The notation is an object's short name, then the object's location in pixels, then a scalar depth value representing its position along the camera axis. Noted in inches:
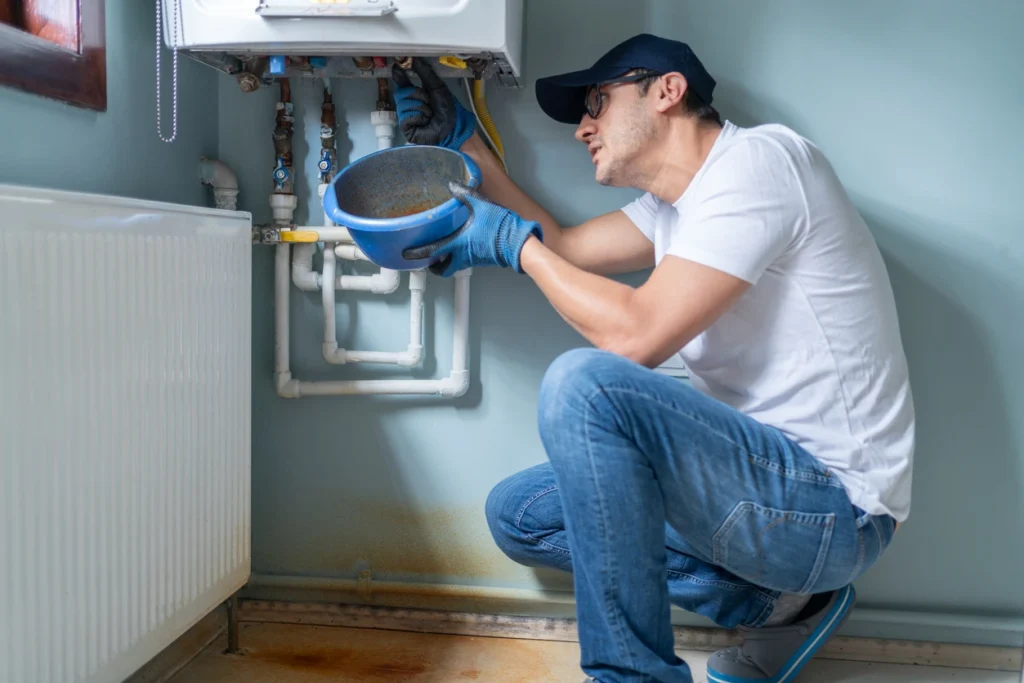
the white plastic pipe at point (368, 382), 64.0
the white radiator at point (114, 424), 37.3
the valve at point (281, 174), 63.4
